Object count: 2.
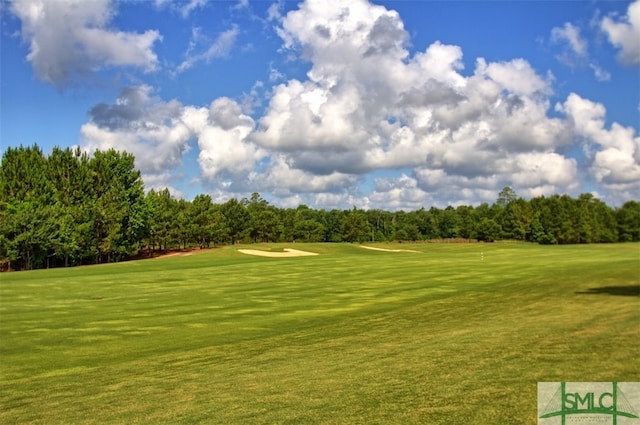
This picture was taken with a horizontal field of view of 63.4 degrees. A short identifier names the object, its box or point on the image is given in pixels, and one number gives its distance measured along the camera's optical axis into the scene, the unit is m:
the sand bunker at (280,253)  79.75
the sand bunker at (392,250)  91.69
